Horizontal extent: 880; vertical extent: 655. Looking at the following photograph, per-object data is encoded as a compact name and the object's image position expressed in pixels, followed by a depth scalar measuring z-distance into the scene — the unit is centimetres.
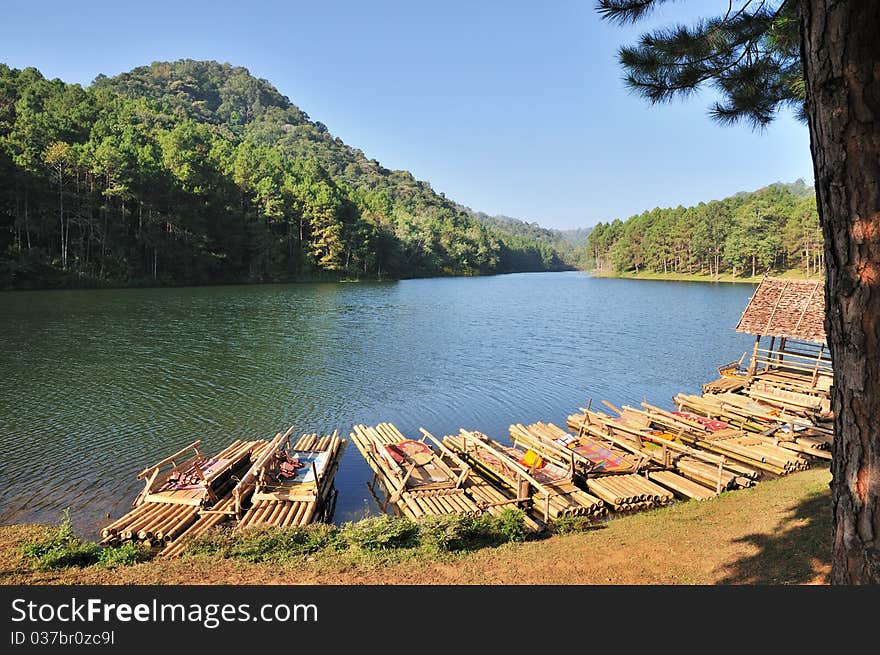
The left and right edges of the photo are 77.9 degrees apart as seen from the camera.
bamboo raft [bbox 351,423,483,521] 1280
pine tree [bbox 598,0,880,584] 391
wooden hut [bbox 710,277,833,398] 2200
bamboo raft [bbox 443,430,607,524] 1285
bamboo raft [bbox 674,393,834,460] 1672
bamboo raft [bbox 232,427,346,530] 1200
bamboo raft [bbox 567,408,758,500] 1422
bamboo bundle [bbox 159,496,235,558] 1029
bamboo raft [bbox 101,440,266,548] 1100
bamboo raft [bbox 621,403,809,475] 1545
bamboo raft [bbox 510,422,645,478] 1480
